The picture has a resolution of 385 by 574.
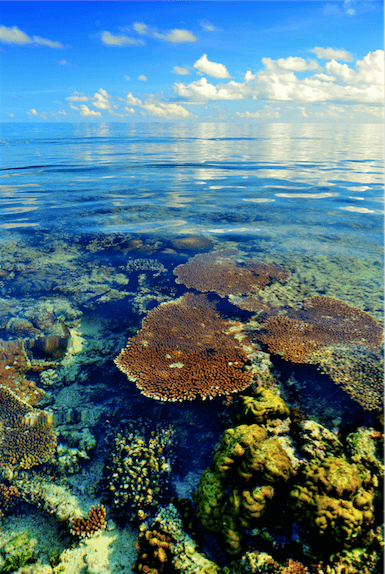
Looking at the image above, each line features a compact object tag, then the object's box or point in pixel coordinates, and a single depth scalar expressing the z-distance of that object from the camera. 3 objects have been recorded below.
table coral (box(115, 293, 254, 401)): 3.70
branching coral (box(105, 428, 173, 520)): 2.75
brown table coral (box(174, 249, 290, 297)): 6.11
